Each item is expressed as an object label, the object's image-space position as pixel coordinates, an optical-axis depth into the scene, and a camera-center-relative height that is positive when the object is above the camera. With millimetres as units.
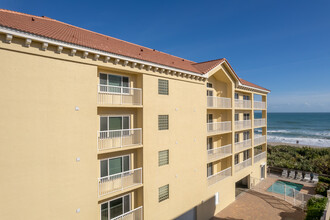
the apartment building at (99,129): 7883 -989
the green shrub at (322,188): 21175 -8895
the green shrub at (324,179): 23869 -8773
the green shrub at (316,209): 14188 -7856
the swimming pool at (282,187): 22602 -9864
